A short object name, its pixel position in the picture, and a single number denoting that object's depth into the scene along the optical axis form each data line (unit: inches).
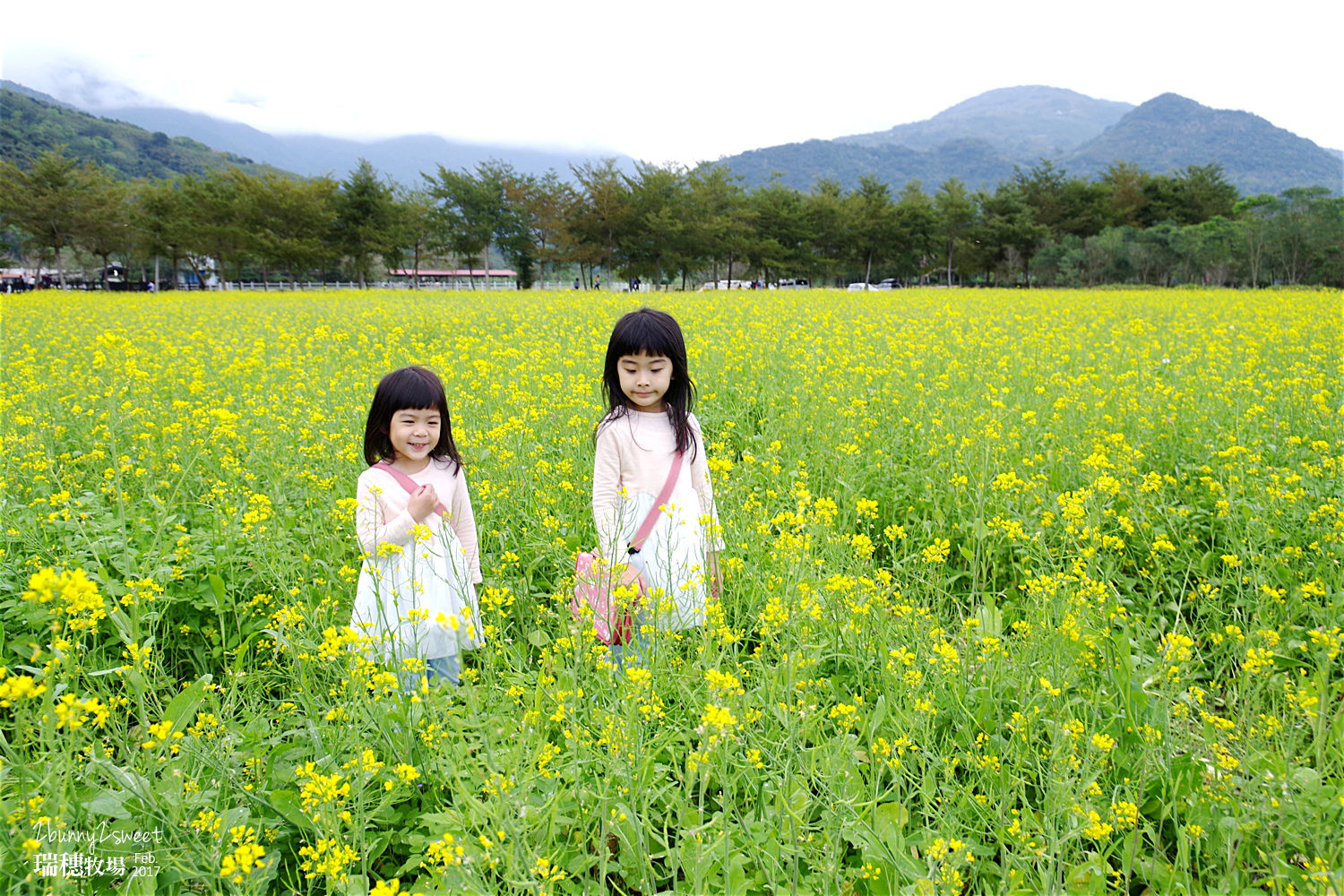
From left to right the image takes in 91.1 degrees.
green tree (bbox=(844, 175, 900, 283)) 1929.1
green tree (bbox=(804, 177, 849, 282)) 1929.1
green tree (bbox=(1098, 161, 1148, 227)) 1802.4
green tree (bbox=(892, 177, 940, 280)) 1934.1
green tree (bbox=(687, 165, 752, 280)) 1646.2
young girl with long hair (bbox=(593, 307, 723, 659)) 95.1
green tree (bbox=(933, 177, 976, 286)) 1914.4
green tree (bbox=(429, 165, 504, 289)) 1676.9
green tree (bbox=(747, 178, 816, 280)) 1824.6
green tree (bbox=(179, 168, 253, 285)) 1441.9
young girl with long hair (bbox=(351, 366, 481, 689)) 85.9
